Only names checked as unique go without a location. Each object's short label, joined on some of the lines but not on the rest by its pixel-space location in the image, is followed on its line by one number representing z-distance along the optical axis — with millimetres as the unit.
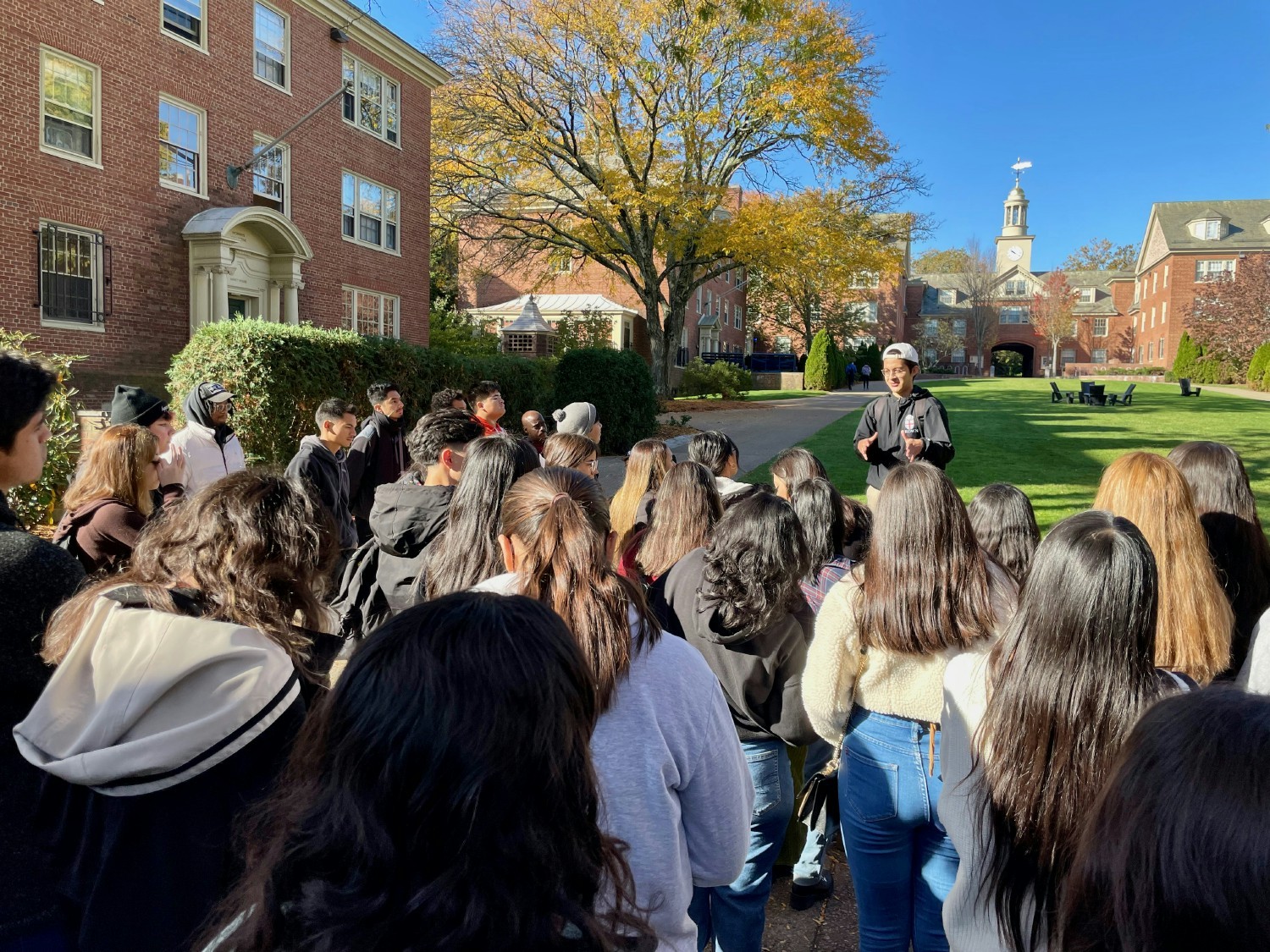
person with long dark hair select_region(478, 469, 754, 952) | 1797
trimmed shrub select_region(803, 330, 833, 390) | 42844
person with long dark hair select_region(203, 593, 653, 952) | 1124
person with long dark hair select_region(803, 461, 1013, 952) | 2604
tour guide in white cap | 6242
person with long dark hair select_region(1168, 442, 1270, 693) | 3133
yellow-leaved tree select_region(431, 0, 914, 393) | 23391
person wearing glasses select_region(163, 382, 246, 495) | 6234
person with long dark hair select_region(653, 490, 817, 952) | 2842
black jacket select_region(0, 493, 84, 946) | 1851
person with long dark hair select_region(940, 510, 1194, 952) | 1771
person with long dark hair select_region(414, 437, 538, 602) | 2797
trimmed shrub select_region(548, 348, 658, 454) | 18391
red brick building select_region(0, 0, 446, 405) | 14812
